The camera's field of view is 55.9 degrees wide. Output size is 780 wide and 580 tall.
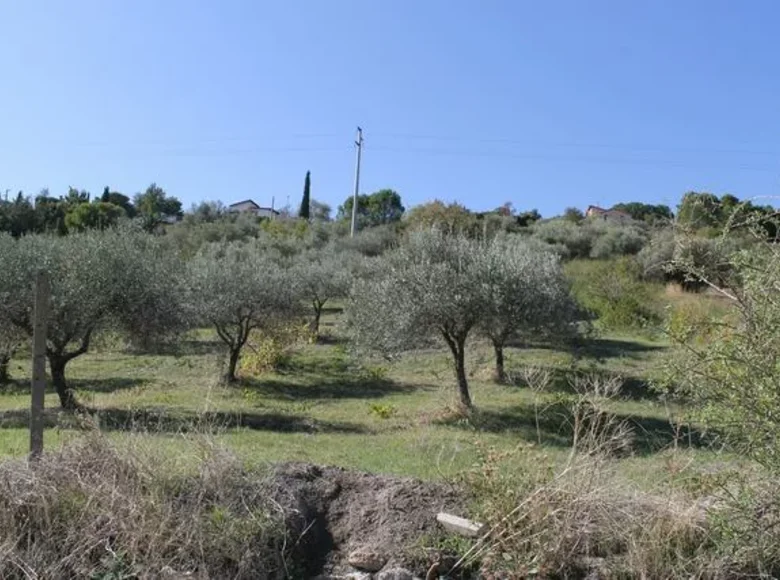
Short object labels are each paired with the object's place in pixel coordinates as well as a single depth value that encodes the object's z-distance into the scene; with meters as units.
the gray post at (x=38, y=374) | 5.74
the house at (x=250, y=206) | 109.71
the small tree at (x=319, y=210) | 84.75
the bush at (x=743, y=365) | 4.57
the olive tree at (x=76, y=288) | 15.05
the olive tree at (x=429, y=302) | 15.65
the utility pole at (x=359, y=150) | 52.36
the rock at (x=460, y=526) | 5.15
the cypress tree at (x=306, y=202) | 83.94
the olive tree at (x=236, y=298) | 20.78
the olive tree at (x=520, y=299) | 16.03
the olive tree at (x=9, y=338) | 15.43
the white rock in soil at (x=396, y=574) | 4.98
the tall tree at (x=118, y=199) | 80.50
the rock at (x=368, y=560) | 5.20
